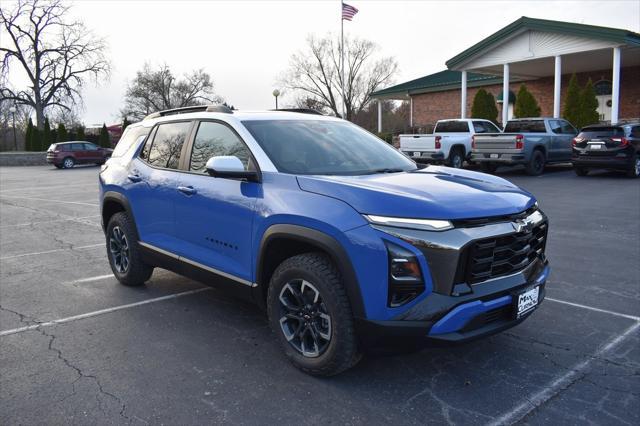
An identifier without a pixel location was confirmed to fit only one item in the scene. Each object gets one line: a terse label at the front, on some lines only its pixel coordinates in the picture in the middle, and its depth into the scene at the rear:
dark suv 15.73
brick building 21.59
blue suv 3.13
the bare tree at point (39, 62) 49.62
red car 32.75
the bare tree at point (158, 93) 65.94
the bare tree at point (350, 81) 58.66
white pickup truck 19.14
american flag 30.61
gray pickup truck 17.23
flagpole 30.83
